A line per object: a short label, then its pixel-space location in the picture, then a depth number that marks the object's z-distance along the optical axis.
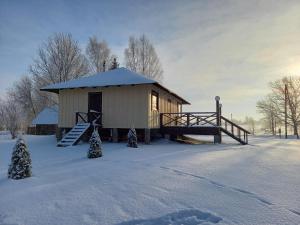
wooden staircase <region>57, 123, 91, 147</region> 13.50
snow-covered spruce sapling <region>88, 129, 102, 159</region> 9.59
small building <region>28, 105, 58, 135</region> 32.19
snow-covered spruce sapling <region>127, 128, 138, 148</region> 12.79
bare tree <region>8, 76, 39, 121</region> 38.78
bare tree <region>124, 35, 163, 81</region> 31.77
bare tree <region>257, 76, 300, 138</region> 36.59
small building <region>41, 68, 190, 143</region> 14.84
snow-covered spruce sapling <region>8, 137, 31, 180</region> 6.47
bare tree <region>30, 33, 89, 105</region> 29.14
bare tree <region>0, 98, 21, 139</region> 25.61
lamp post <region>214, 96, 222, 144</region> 15.27
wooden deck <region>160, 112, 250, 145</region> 15.18
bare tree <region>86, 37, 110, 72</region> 32.75
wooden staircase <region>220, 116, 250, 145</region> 15.16
